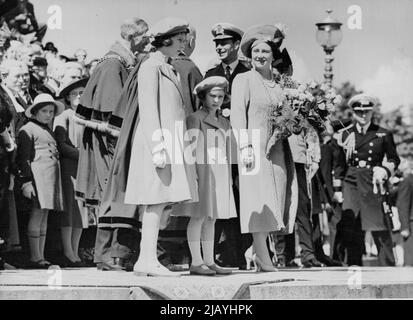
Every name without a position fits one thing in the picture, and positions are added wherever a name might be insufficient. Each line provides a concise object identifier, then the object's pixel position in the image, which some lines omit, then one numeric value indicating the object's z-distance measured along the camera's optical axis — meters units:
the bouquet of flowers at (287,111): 13.63
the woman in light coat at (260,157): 13.40
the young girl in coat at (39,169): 13.79
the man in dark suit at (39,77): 14.44
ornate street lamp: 14.42
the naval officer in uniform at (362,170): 15.66
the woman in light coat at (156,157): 12.50
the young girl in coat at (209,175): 12.90
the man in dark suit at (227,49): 14.19
